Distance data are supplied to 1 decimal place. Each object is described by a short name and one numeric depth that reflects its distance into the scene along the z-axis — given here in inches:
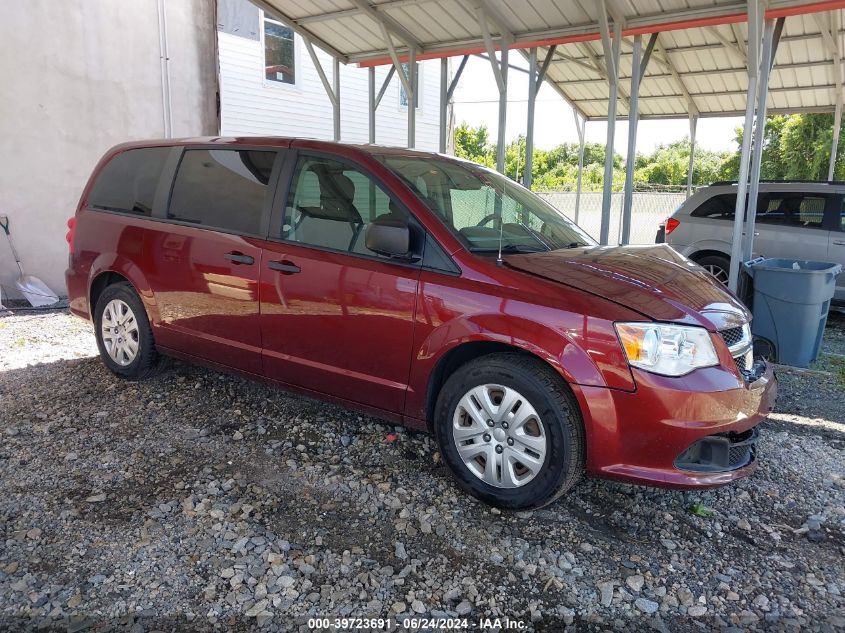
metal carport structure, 278.7
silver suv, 308.0
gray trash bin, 223.5
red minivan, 111.2
